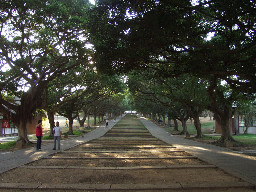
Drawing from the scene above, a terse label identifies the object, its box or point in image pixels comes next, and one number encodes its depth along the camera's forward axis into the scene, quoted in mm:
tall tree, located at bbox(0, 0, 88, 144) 11469
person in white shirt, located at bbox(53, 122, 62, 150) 12547
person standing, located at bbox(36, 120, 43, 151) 12195
